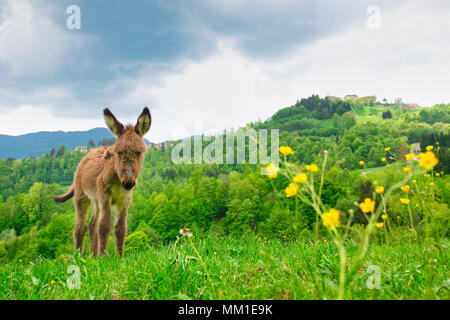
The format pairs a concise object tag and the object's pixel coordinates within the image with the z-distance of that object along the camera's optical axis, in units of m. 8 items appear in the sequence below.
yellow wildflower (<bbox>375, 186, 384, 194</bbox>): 1.52
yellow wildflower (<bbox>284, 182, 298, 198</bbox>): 1.21
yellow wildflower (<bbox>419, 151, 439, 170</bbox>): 1.18
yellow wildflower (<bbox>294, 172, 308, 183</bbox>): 1.12
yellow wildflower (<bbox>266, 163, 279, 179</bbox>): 1.29
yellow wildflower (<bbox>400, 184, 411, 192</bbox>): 1.66
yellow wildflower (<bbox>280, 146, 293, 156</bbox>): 1.32
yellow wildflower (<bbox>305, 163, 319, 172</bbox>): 1.26
